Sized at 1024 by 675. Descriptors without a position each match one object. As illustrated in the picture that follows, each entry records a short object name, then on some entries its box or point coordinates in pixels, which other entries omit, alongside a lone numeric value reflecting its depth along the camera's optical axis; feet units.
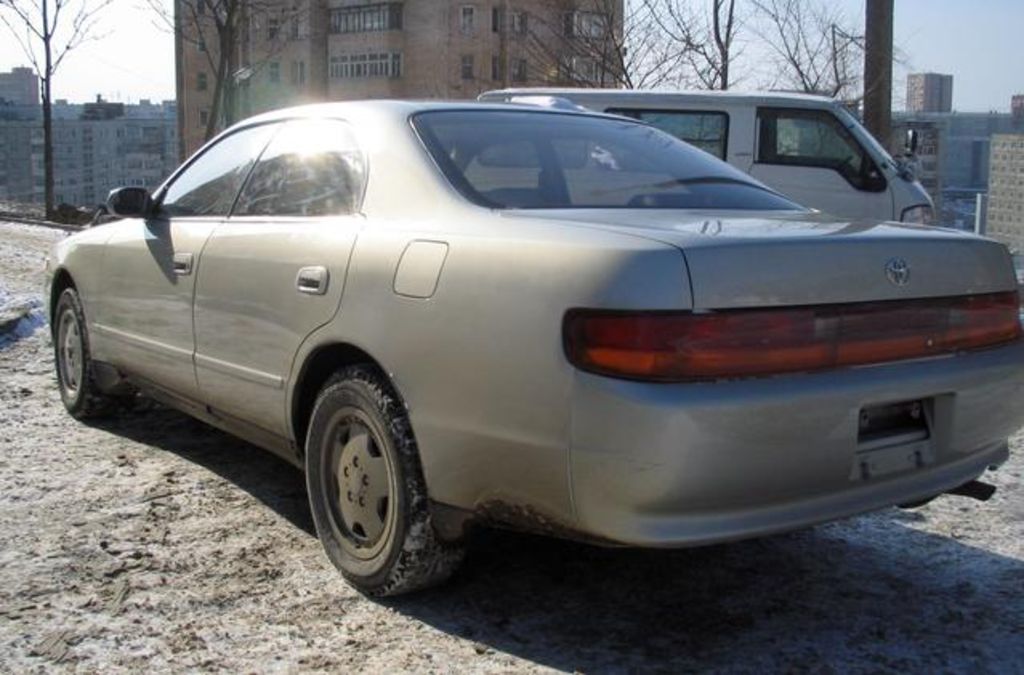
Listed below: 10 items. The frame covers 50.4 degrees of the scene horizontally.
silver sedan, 8.52
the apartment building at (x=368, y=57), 205.98
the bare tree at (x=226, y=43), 65.77
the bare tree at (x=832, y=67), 51.57
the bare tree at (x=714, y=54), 53.31
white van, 31.48
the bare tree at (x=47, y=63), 75.72
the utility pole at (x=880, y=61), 37.04
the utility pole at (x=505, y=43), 106.52
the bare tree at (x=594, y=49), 56.03
